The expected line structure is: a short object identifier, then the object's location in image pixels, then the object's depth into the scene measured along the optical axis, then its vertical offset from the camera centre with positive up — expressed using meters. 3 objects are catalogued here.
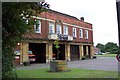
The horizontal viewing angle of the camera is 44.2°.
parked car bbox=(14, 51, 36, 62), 18.61 -1.03
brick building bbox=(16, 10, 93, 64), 19.43 +1.39
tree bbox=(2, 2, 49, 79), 4.94 +0.85
